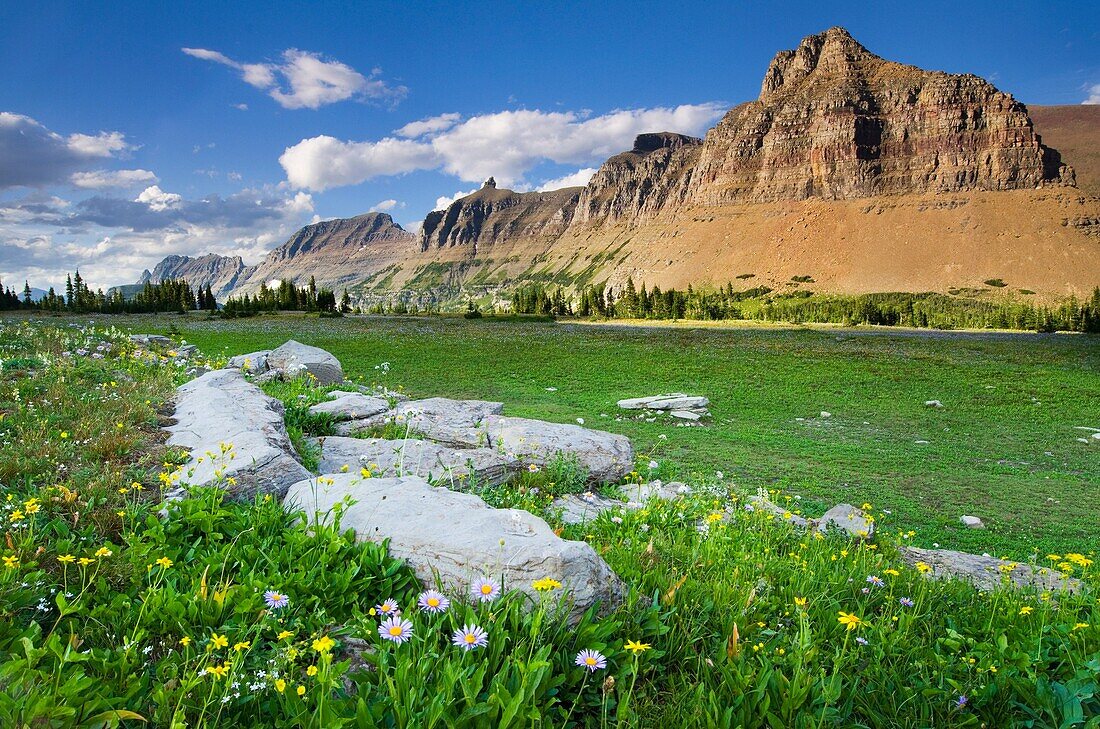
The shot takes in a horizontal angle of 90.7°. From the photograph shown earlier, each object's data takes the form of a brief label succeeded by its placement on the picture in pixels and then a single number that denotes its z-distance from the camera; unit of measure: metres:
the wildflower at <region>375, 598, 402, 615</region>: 3.25
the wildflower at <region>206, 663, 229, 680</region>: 2.61
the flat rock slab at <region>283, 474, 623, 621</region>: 3.96
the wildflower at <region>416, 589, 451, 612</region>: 3.32
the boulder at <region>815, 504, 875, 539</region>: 7.06
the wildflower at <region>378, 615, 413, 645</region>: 2.84
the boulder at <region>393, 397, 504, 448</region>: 10.52
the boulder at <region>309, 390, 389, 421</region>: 11.52
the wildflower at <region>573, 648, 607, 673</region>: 2.83
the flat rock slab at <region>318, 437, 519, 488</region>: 7.92
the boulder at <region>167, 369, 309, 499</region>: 5.73
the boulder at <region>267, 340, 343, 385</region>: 17.97
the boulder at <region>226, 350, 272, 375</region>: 16.02
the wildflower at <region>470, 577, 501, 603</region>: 3.39
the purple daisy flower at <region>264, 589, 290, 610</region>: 3.30
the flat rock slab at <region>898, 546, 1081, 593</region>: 5.92
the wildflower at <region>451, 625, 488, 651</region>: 2.80
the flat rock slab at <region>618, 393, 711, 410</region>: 18.83
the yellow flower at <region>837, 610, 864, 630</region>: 3.52
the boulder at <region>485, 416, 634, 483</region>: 9.91
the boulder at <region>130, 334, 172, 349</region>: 21.60
